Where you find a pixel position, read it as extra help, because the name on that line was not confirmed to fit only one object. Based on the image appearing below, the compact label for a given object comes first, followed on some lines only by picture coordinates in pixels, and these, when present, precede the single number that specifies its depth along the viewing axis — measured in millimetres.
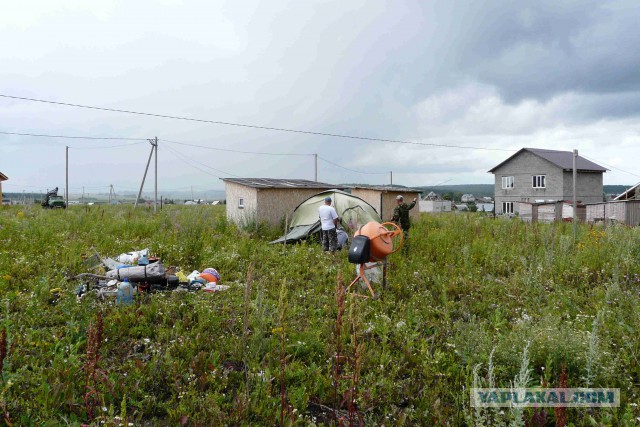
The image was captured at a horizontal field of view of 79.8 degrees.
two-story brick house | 36531
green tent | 12328
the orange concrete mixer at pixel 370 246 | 6234
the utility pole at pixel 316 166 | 36188
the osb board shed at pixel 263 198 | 14367
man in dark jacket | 11352
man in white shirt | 10578
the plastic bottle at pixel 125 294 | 5754
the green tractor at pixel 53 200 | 30905
